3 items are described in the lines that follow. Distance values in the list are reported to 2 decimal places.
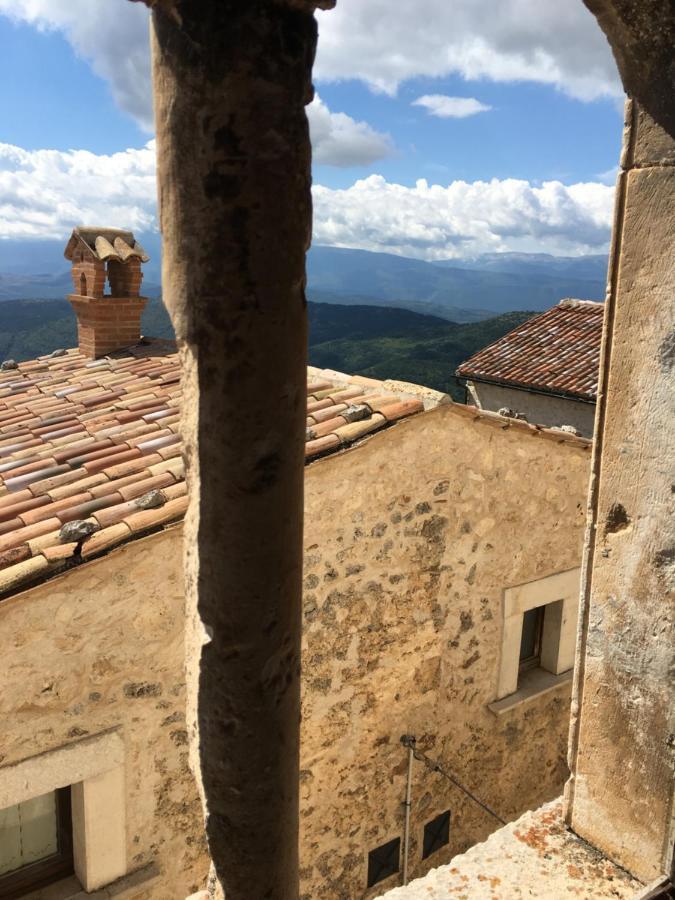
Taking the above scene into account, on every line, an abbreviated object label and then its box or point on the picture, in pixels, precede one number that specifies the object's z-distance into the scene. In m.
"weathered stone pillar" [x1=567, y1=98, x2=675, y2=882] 2.43
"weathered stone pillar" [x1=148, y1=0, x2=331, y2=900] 1.37
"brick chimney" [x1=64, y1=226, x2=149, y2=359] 8.95
